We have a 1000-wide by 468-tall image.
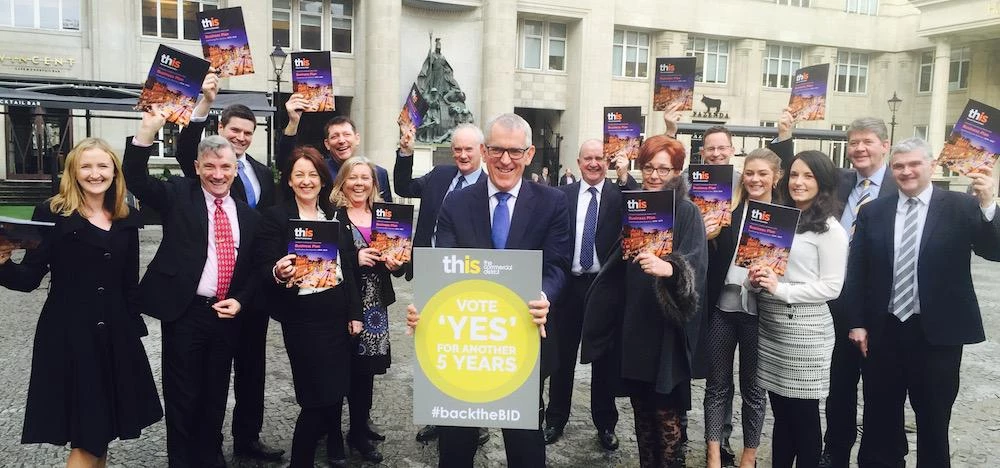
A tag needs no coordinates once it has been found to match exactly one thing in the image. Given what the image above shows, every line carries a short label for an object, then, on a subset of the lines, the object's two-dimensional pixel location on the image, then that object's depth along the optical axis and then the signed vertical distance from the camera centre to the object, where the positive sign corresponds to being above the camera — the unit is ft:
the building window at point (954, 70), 136.46 +21.34
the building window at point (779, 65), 130.82 +20.25
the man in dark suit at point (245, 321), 14.76 -3.58
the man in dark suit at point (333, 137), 16.75 +0.50
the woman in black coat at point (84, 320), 11.82 -2.93
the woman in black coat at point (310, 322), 13.01 -3.13
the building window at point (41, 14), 84.58 +16.81
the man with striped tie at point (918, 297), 12.98 -2.34
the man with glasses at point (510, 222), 10.89 -0.96
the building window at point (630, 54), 120.26 +19.76
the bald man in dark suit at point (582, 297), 16.43 -3.17
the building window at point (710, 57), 125.39 +20.49
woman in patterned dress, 14.74 -2.64
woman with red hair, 12.46 -2.85
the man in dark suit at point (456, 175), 16.57 -0.32
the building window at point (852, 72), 138.62 +20.44
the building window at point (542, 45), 113.19 +19.74
